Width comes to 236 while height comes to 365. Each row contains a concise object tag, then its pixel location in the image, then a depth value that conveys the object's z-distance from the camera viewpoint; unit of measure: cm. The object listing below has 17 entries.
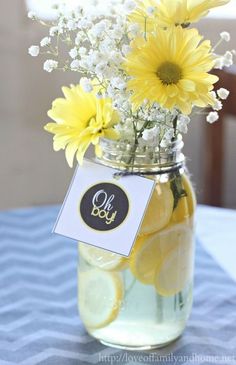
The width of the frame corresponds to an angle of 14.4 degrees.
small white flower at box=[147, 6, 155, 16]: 66
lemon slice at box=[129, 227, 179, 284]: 72
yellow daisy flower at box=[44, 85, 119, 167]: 70
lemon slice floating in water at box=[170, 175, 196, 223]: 73
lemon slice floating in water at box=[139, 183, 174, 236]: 72
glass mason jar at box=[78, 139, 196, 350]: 72
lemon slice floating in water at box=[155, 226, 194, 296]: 73
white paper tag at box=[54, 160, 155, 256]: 71
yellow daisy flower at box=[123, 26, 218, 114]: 66
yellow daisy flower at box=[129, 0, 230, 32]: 67
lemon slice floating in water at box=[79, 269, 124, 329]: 74
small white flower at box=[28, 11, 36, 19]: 70
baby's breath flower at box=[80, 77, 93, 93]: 69
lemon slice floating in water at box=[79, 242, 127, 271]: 73
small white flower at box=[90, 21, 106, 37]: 67
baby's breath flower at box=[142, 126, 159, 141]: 68
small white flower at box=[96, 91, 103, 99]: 69
